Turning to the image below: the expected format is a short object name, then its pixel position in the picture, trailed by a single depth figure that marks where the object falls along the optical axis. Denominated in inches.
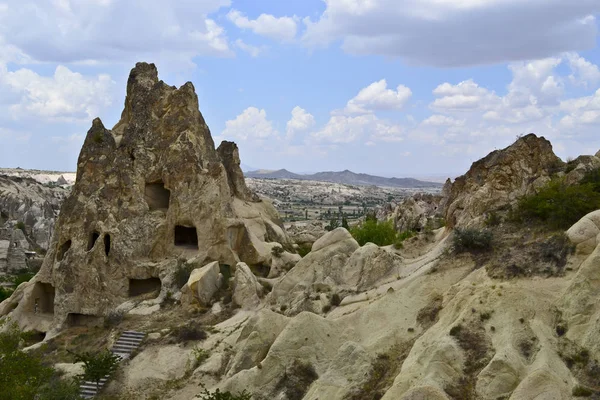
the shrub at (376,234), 1556.3
